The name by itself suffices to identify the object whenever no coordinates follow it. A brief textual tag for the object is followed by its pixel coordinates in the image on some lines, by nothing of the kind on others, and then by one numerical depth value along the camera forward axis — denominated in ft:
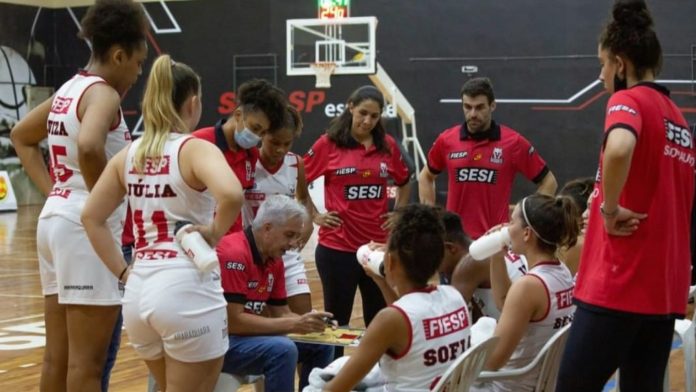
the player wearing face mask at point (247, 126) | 15.90
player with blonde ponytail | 10.71
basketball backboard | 60.80
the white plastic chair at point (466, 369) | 10.36
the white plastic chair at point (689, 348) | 15.12
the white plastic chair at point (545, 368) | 12.14
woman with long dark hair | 19.92
